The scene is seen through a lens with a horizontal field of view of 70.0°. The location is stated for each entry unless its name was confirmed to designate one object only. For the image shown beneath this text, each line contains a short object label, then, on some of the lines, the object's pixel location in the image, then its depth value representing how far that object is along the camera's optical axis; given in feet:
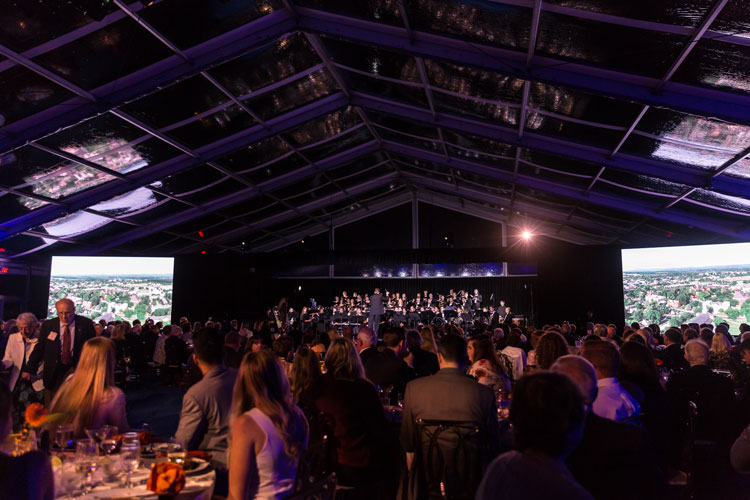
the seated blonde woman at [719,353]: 20.90
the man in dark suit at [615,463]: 6.14
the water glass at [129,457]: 8.30
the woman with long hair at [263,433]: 7.57
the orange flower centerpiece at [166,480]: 6.52
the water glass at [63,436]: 8.95
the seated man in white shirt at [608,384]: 9.87
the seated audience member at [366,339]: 20.67
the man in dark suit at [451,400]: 9.56
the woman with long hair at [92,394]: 9.64
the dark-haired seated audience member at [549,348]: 13.29
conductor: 63.52
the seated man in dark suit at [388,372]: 17.28
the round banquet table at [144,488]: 7.79
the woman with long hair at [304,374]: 12.42
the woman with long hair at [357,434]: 11.38
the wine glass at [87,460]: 8.07
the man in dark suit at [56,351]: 19.61
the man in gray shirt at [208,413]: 10.05
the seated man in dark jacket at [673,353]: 22.34
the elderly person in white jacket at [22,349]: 20.21
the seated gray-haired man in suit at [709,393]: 14.96
